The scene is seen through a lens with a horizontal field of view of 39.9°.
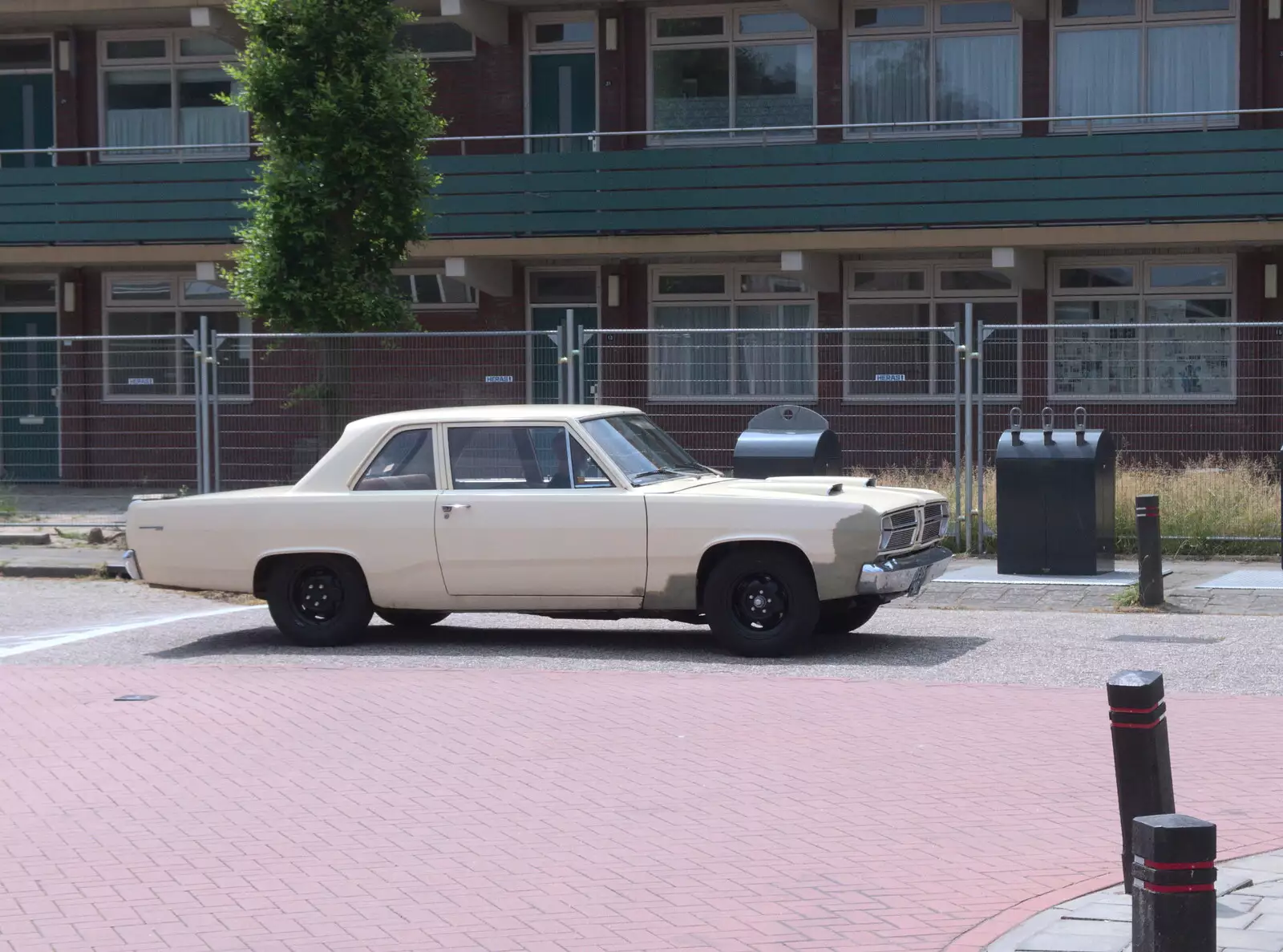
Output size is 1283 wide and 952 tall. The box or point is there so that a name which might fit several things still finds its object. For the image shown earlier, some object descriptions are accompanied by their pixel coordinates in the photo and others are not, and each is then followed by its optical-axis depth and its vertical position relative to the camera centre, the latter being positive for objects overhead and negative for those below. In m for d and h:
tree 18.22 +2.99
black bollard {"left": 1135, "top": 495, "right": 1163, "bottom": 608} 12.36 -0.83
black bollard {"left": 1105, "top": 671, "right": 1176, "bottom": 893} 5.08 -0.91
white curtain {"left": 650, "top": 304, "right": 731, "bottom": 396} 18.92 +0.92
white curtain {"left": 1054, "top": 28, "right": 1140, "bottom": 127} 22.36 +4.56
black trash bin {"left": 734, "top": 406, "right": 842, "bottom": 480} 14.68 -0.12
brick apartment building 21.03 +3.09
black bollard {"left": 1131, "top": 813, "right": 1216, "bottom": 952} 3.84 -0.99
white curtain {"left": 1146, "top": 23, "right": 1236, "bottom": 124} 22.02 +4.52
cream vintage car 10.32 -0.60
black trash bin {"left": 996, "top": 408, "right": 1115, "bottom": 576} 13.57 -0.55
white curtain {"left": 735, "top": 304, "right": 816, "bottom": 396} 20.81 +0.94
